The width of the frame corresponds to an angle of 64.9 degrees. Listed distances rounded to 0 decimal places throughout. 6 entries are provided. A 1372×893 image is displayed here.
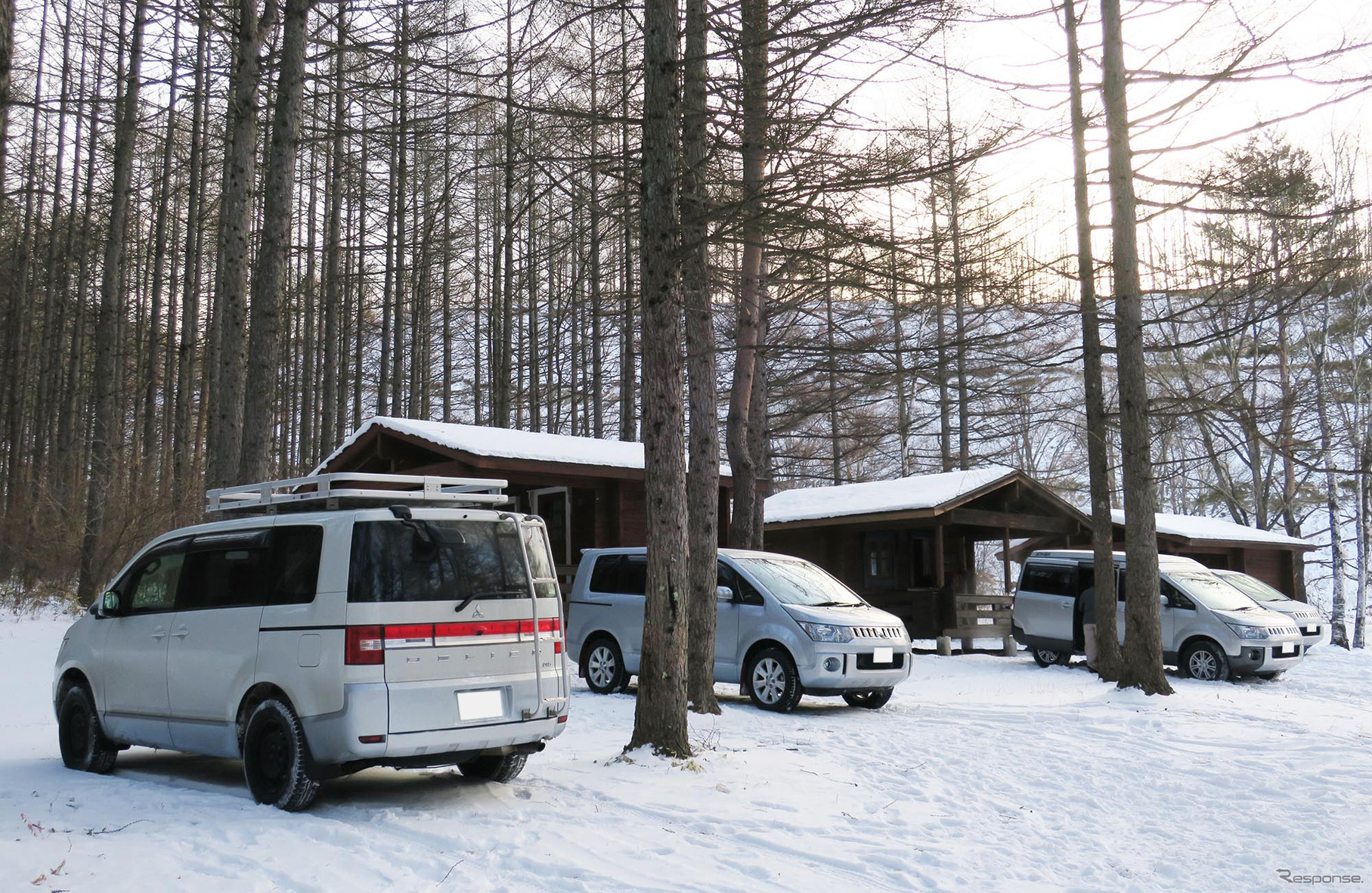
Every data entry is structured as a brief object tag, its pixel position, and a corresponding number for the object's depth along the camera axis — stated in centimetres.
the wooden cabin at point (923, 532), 2342
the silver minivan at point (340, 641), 645
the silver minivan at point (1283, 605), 1945
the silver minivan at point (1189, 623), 1631
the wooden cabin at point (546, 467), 1967
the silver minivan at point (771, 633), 1167
